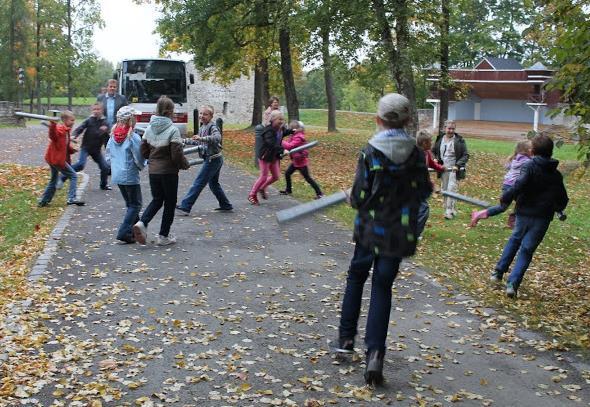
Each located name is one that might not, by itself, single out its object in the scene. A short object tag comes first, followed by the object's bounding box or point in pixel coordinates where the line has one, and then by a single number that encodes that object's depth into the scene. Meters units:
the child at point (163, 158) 9.51
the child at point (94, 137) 14.31
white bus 27.70
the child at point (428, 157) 9.85
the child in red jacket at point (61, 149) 12.53
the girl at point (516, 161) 10.34
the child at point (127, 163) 9.92
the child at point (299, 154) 13.99
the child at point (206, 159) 12.13
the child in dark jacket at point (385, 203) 5.08
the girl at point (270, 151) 13.43
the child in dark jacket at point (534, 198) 7.91
